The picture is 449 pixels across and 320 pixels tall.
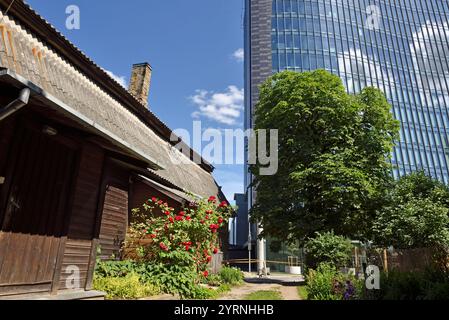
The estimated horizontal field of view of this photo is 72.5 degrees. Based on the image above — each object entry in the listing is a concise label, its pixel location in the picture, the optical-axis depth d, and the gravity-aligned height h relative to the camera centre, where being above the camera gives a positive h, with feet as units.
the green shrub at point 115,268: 23.41 -0.92
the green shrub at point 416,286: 21.17 -1.85
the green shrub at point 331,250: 42.32 +1.32
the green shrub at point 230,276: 42.45 -2.43
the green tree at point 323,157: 49.55 +17.13
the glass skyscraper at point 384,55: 144.97 +100.39
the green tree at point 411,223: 45.60 +5.57
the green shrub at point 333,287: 25.94 -2.38
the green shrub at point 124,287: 20.18 -2.04
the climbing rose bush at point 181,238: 25.70 +1.64
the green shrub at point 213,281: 35.56 -2.63
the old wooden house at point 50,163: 15.16 +5.35
